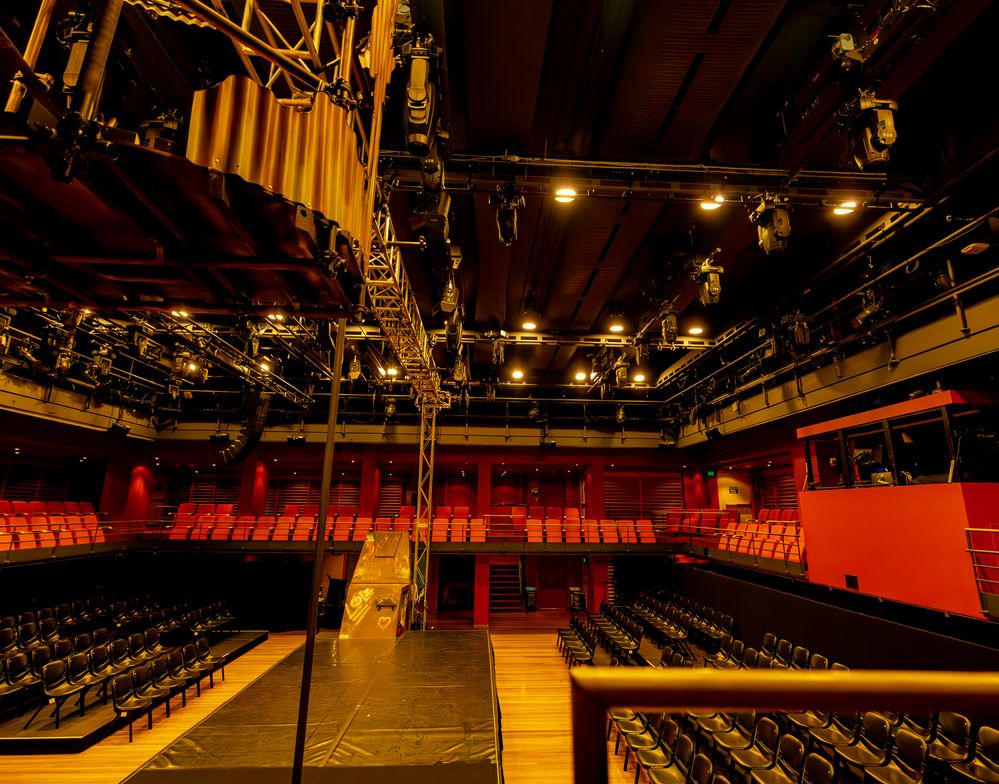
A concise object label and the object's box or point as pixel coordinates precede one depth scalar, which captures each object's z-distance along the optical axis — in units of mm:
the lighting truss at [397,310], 5859
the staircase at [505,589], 14867
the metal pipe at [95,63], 1561
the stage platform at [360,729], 3617
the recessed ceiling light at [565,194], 5961
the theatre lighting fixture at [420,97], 4008
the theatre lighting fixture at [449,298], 7285
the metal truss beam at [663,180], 5961
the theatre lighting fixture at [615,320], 10147
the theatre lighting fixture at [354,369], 9500
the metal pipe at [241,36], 1841
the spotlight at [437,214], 5508
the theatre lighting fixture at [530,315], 9828
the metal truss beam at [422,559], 9867
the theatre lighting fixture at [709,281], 6922
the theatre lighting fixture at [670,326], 8484
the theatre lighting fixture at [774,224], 5695
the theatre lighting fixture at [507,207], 5840
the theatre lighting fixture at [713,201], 6113
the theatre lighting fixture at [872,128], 4418
